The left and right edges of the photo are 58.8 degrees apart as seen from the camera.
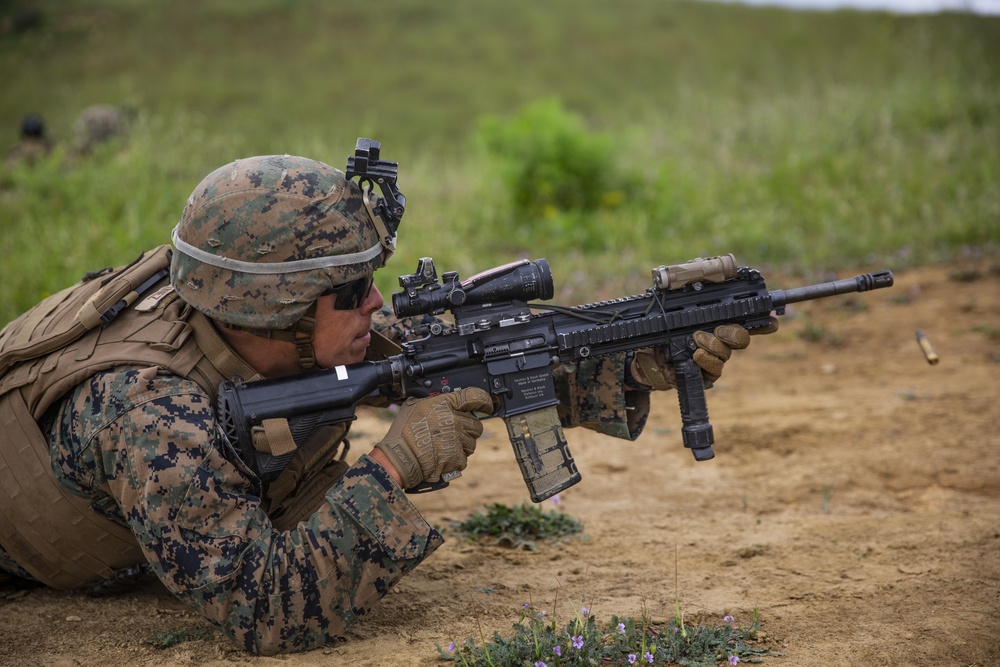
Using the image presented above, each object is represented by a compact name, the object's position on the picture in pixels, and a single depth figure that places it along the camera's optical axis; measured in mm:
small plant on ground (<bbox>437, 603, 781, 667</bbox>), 2779
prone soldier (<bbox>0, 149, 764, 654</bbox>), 2740
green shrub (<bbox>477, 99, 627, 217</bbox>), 9055
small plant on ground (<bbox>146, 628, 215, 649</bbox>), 3068
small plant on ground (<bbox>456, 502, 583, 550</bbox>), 4035
